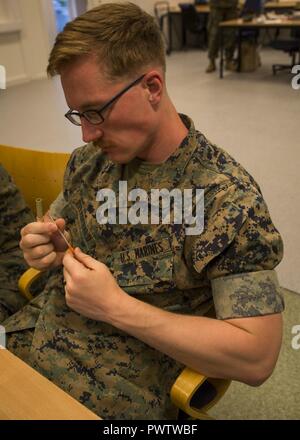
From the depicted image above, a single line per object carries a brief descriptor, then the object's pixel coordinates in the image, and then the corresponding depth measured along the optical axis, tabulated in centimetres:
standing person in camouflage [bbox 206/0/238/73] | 632
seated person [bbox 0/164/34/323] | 138
